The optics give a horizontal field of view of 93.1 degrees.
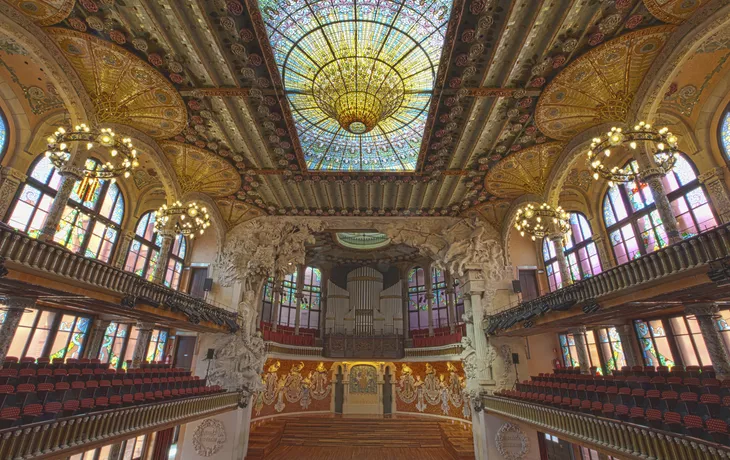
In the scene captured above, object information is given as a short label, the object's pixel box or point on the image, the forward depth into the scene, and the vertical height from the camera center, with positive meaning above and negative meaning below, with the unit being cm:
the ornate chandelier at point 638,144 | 859 +565
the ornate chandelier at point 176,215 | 1324 +565
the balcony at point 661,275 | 678 +226
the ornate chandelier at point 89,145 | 898 +560
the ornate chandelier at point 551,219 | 1309 +564
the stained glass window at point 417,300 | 2559 +521
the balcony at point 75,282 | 735 +211
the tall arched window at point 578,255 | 1593 +549
